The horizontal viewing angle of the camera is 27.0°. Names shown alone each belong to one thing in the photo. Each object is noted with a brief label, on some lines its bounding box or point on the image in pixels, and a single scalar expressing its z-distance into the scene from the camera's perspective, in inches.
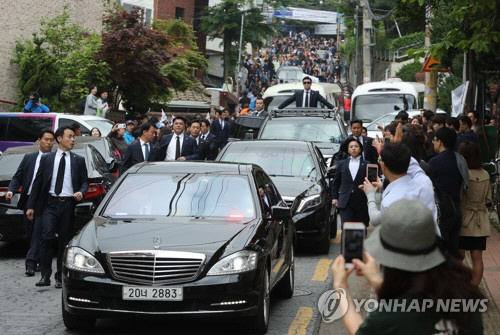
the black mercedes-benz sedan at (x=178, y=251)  340.5
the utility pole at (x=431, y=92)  1169.4
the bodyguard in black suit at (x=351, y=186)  487.5
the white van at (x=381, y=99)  1344.7
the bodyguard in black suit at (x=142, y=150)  654.5
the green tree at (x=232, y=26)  2434.8
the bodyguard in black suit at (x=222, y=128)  991.6
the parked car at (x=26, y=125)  893.8
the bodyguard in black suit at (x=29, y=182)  502.5
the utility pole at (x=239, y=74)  2407.0
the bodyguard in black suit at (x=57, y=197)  473.4
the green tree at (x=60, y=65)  1232.8
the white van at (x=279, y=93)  1322.6
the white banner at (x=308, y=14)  3993.9
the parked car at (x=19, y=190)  570.9
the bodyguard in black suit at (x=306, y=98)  1002.1
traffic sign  855.2
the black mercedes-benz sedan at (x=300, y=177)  560.7
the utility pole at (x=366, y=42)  1673.2
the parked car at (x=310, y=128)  794.2
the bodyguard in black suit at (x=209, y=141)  748.3
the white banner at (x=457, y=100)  860.6
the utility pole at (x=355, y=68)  2968.5
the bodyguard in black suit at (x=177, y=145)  677.9
